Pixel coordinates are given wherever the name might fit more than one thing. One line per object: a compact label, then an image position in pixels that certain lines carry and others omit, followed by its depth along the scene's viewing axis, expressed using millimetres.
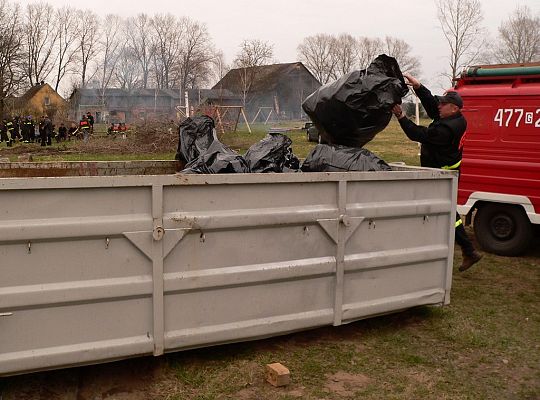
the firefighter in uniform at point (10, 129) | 29141
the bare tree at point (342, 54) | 59281
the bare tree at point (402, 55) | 57375
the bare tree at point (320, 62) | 59188
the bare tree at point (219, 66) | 56000
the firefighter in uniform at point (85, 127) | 27288
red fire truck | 6004
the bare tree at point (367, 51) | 57266
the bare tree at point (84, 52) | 64688
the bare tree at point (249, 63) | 43875
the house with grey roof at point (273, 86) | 46656
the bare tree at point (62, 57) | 64938
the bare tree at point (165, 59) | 61531
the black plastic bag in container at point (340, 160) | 3879
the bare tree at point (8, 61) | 40469
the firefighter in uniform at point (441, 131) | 4809
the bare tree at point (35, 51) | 60531
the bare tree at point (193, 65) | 56938
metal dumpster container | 2781
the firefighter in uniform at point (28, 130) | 28531
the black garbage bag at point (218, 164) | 3609
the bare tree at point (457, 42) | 42938
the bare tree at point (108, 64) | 61253
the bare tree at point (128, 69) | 61719
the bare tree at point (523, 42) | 50281
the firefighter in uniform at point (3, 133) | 30084
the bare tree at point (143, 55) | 62000
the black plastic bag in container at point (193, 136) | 4336
